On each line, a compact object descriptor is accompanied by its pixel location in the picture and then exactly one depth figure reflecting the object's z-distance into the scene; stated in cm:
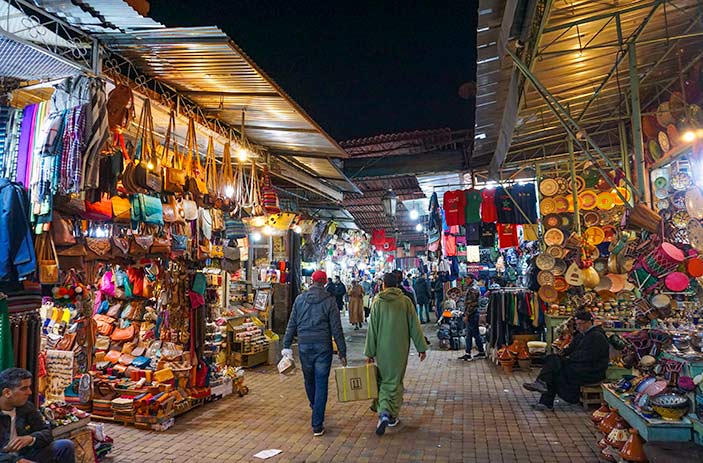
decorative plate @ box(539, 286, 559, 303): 892
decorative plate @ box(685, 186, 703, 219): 592
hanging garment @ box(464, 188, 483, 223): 1056
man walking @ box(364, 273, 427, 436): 566
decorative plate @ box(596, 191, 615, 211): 894
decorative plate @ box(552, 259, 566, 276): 889
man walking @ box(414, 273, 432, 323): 1719
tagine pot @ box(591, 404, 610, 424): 496
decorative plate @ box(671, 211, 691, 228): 621
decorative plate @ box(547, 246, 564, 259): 893
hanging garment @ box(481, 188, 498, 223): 1042
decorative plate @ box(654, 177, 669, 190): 761
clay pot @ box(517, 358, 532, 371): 912
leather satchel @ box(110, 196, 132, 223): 484
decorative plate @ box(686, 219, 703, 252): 579
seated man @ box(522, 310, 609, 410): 610
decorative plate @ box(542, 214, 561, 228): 913
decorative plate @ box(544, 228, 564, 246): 898
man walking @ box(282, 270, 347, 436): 550
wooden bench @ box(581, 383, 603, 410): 627
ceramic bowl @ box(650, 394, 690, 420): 385
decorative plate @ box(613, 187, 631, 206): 887
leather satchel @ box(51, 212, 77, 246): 405
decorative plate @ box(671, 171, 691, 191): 678
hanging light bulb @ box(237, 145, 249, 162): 709
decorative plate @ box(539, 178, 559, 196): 917
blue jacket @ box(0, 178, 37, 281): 358
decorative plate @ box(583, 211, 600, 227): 897
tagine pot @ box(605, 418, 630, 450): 434
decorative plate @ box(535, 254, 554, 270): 893
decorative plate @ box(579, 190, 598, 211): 899
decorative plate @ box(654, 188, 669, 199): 749
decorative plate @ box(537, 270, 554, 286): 898
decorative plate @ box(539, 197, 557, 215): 915
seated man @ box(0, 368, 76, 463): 333
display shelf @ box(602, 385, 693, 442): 379
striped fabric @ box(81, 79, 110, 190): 399
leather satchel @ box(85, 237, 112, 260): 477
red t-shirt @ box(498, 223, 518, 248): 1078
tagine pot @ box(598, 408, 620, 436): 464
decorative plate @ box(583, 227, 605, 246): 874
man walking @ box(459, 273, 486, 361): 1024
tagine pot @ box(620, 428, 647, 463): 399
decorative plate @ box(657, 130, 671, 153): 718
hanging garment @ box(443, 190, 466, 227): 1061
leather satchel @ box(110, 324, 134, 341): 670
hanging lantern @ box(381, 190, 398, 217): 1199
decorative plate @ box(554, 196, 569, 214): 908
